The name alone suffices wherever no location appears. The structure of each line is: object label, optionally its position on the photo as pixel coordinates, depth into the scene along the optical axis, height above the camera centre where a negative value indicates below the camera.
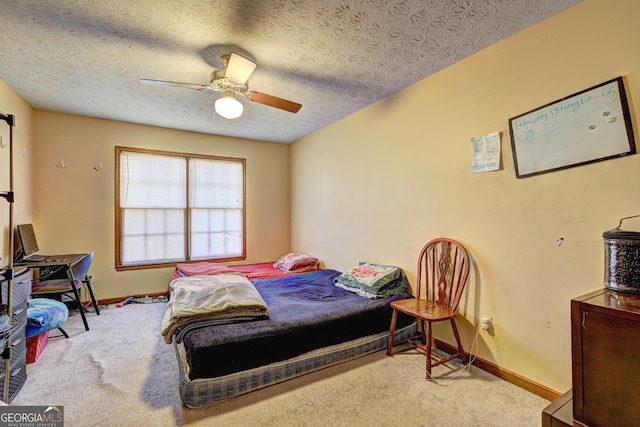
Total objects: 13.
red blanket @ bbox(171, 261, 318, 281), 3.73 -0.76
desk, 2.90 -0.53
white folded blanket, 2.07 -0.67
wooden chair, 2.24 -0.68
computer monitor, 3.03 -0.25
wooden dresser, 1.16 -0.62
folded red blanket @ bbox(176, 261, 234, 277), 3.67 -0.71
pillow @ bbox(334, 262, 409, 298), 2.84 -0.68
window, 4.09 +0.13
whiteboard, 1.61 +0.52
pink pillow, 4.18 -0.71
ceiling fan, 2.15 +1.08
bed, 1.86 -0.92
